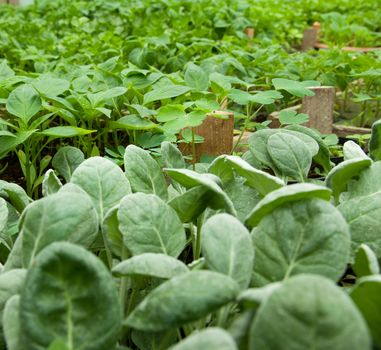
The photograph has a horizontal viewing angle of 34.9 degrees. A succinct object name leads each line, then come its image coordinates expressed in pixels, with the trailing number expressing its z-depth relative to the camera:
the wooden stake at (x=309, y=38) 4.69
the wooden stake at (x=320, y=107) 2.04
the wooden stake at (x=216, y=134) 1.55
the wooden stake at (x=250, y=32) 3.90
